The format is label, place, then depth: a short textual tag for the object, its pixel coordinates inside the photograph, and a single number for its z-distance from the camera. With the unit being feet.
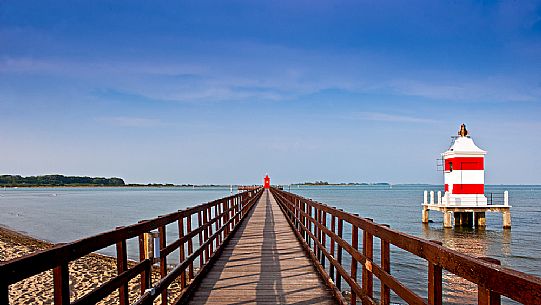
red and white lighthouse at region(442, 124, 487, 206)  88.22
